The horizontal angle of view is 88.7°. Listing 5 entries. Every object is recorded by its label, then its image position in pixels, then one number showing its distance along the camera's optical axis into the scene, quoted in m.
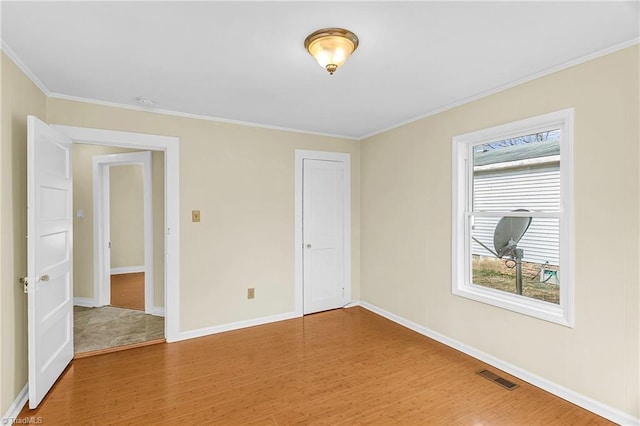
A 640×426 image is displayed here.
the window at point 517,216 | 2.49
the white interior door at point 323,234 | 4.40
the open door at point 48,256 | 2.25
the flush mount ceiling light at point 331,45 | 1.93
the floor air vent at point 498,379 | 2.60
